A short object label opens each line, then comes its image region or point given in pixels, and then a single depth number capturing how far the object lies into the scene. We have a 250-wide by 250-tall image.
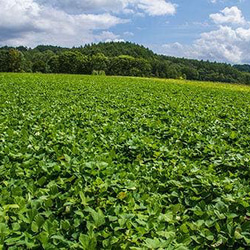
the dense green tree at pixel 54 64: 94.50
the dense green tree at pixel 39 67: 103.75
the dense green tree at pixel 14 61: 88.81
